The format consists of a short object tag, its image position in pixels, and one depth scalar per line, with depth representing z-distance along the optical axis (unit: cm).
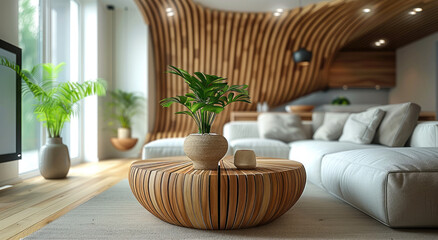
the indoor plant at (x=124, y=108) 633
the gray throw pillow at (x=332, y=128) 443
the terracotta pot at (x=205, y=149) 209
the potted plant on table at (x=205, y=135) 209
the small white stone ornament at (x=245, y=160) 221
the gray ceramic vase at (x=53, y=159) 394
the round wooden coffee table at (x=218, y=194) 191
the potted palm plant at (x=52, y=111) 389
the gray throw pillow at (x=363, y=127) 377
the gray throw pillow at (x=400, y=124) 341
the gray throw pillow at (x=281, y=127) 464
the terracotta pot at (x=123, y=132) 631
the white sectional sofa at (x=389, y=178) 201
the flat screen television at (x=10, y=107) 322
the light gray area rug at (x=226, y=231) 194
